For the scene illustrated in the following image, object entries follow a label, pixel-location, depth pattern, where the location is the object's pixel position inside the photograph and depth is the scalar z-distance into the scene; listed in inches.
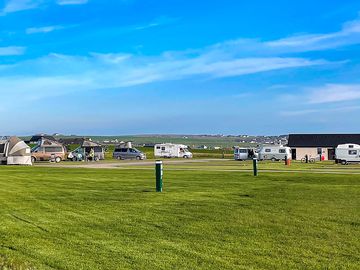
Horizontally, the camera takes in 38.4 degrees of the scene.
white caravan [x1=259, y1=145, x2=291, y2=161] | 2609.3
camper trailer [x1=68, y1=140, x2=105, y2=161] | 2514.8
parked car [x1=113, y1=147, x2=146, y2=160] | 2709.2
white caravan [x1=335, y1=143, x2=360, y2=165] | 2313.0
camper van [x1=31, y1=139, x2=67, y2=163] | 2364.7
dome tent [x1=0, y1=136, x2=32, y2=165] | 2039.9
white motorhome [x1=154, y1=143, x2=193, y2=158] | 3157.0
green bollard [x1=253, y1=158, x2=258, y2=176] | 1092.4
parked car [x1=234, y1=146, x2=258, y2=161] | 2716.5
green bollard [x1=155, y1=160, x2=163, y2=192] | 724.7
